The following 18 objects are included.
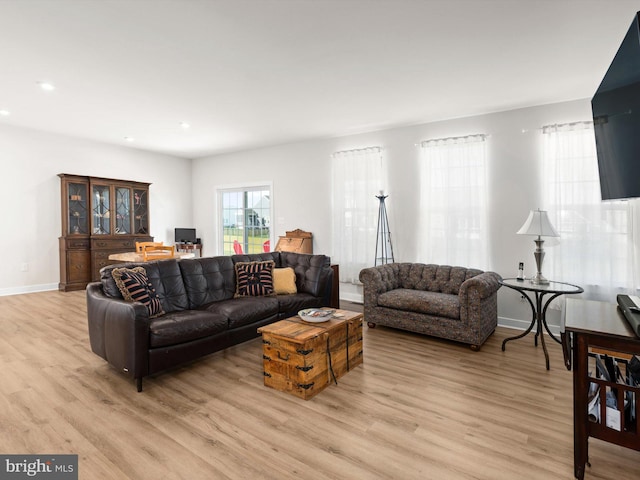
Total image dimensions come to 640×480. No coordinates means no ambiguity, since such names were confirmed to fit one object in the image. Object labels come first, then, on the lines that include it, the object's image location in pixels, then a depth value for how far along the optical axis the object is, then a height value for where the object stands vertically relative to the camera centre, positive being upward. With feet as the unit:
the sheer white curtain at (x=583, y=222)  11.82 +0.47
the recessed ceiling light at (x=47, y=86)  11.86 +5.81
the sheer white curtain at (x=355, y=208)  17.42 +1.76
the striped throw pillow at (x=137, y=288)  9.28 -1.14
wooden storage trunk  7.97 -2.76
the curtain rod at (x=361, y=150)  17.20 +4.72
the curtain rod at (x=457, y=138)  14.42 +4.39
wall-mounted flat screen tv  5.49 +2.06
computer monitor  24.49 +0.78
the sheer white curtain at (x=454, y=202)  14.46 +1.60
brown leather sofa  8.28 -1.95
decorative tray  9.11 -2.01
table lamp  10.80 +0.21
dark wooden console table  5.19 -2.52
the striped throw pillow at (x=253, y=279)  12.22 -1.29
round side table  9.85 -1.57
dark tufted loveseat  11.12 -2.16
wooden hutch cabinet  19.51 +1.43
